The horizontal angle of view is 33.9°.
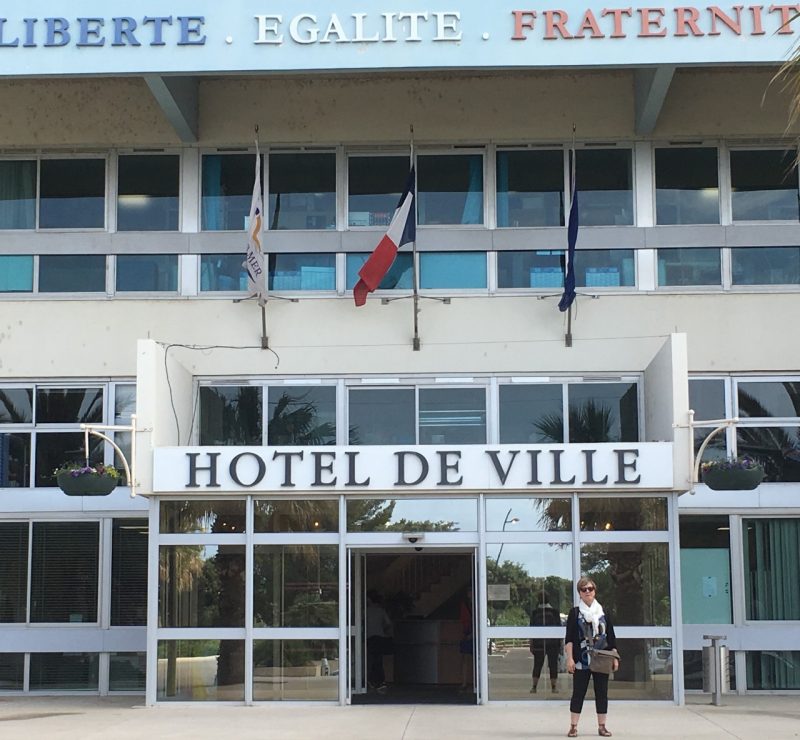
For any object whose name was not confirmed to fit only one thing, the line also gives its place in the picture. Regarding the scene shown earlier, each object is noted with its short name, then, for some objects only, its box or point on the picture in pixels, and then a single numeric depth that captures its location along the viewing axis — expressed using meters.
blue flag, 16.72
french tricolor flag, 16.80
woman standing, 12.88
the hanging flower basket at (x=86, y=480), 15.41
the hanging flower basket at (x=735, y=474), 14.98
